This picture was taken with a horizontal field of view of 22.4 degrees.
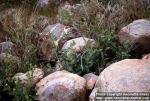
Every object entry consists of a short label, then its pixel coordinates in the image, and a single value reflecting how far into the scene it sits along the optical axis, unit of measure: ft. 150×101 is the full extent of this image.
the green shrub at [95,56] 14.71
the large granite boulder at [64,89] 12.85
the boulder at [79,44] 15.47
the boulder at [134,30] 15.25
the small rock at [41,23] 20.18
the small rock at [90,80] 13.37
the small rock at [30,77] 13.35
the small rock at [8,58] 15.48
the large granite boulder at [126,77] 11.97
